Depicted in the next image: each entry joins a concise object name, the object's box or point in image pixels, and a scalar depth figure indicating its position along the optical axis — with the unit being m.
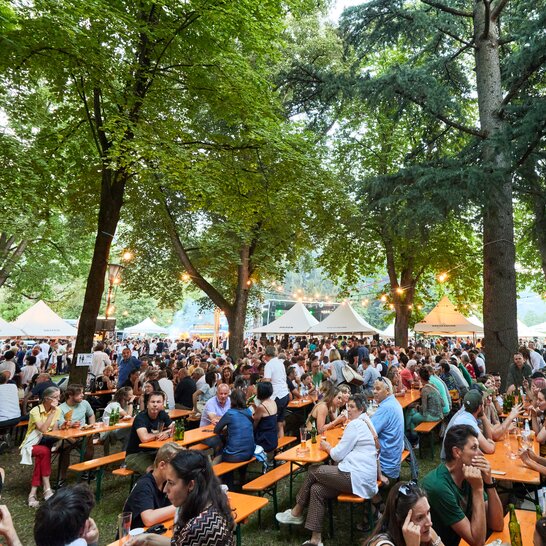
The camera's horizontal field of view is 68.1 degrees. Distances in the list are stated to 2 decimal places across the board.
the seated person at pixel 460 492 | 2.83
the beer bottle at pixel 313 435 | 5.38
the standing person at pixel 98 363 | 12.69
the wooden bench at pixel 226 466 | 4.94
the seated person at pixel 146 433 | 5.33
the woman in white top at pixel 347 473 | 4.24
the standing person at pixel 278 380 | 8.02
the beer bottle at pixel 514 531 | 2.51
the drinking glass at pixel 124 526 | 2.61
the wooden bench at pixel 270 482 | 4.67
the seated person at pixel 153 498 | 3.15
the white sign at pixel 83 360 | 8.88
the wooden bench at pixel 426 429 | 7.00
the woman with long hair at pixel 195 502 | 2.38
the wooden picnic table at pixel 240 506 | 3.22
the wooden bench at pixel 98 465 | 5.33
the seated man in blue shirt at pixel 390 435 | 4.86
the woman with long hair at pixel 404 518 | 2.19
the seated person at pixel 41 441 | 5.68
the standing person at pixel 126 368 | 11.07
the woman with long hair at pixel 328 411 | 5.94
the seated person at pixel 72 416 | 6.21
